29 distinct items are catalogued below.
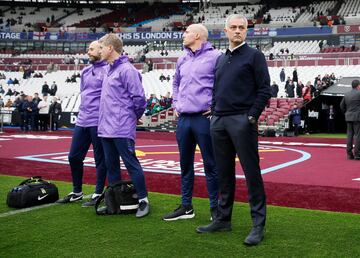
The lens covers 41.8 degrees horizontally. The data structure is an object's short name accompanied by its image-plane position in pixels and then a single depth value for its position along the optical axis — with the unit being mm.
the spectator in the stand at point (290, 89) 22148
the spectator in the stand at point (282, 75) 26906
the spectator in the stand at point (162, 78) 31031
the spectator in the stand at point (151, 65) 33812
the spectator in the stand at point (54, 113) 21781
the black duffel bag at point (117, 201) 4949
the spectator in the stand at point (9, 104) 27111
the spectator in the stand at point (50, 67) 37000
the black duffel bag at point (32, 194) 5231
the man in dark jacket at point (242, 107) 3857
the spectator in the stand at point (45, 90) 30109
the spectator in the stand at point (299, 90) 22125
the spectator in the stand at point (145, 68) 33575
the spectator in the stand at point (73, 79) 33428
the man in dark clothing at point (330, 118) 20328
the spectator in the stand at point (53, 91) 30316
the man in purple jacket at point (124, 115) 4828
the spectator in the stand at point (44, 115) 21356
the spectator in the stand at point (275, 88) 21656
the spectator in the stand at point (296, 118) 19203
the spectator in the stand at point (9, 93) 32594
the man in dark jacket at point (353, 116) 10102
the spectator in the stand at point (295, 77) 24834
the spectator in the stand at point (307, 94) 20278
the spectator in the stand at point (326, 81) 20188
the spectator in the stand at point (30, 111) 20922
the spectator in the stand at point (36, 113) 21188
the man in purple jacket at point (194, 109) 4469
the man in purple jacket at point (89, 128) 5418
